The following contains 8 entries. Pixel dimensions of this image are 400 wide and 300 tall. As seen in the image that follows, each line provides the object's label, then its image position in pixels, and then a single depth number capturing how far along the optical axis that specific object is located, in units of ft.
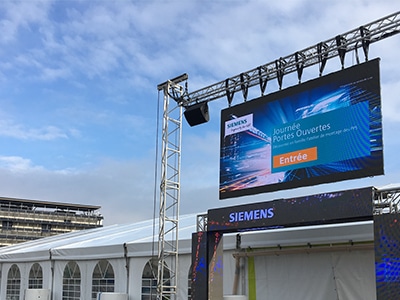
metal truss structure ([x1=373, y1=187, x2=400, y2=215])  32.48
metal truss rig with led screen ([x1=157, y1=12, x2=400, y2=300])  38.70
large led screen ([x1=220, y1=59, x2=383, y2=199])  36.99
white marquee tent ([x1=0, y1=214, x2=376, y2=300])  37.22
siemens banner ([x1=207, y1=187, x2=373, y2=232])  33.73
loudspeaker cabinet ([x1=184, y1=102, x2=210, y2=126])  50.75
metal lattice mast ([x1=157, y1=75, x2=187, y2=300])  47.73
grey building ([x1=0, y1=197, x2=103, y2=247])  214.28
